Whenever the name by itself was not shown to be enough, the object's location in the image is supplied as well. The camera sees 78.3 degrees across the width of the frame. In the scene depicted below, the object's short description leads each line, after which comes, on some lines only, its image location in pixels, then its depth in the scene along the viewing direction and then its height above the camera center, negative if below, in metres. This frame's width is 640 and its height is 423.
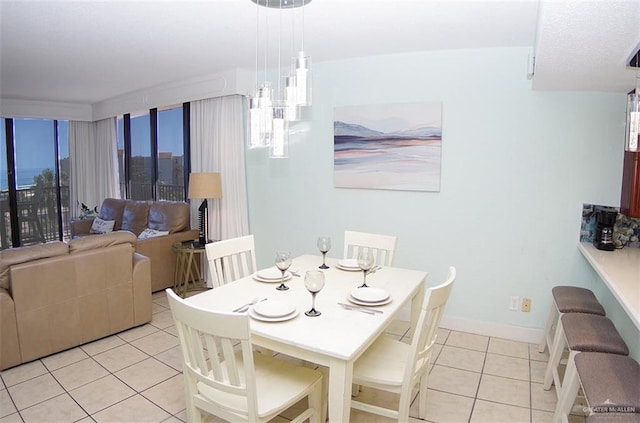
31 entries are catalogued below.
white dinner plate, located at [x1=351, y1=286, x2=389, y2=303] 2.07 -0.64
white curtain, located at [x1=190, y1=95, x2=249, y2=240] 4.44 +0.21
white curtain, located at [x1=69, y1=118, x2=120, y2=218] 6.81 +0.12
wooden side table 4.28 -1.11
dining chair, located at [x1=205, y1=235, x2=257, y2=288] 2.60 -0.55
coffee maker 2.76 -0.36
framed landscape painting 3.41 +0.27
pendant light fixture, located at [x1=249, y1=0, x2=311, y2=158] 1.99 +0.36
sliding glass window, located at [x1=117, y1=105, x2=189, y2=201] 5.60 +0.29
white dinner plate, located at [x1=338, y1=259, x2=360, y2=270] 2.69 -0.62
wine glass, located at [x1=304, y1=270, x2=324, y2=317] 1.88 -0.51
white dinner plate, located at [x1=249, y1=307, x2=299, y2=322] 1.84 -0.68
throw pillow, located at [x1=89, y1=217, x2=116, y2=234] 5.82 -0.81
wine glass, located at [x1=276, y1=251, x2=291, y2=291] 2.33 -0.52
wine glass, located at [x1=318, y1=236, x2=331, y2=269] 2.62 -0.46
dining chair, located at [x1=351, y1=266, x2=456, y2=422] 1.79 -0.97
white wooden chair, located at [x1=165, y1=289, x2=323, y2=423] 1.48 -0.97
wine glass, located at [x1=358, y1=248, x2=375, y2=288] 2.27 -0.51
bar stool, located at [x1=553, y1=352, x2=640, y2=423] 1.49 -0.85
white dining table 1.62 -0.69
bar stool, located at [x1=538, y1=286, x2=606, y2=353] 2.50 -0.82
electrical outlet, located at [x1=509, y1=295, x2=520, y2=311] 3.23 -1.03
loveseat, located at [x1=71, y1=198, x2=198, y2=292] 4.40 -0.73
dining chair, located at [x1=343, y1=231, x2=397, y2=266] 2.90 -0.52
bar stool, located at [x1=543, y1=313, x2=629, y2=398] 2.03 -0.85
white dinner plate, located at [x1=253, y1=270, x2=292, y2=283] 2.42 -0.65
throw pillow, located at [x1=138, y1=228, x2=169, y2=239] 4.79 -0.75
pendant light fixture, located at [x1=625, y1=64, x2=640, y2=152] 1.76 +0.26
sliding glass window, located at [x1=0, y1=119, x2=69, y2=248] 6.47 -0.19
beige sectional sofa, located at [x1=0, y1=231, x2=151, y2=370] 2.74 -0.94
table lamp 4.31 -0.14
